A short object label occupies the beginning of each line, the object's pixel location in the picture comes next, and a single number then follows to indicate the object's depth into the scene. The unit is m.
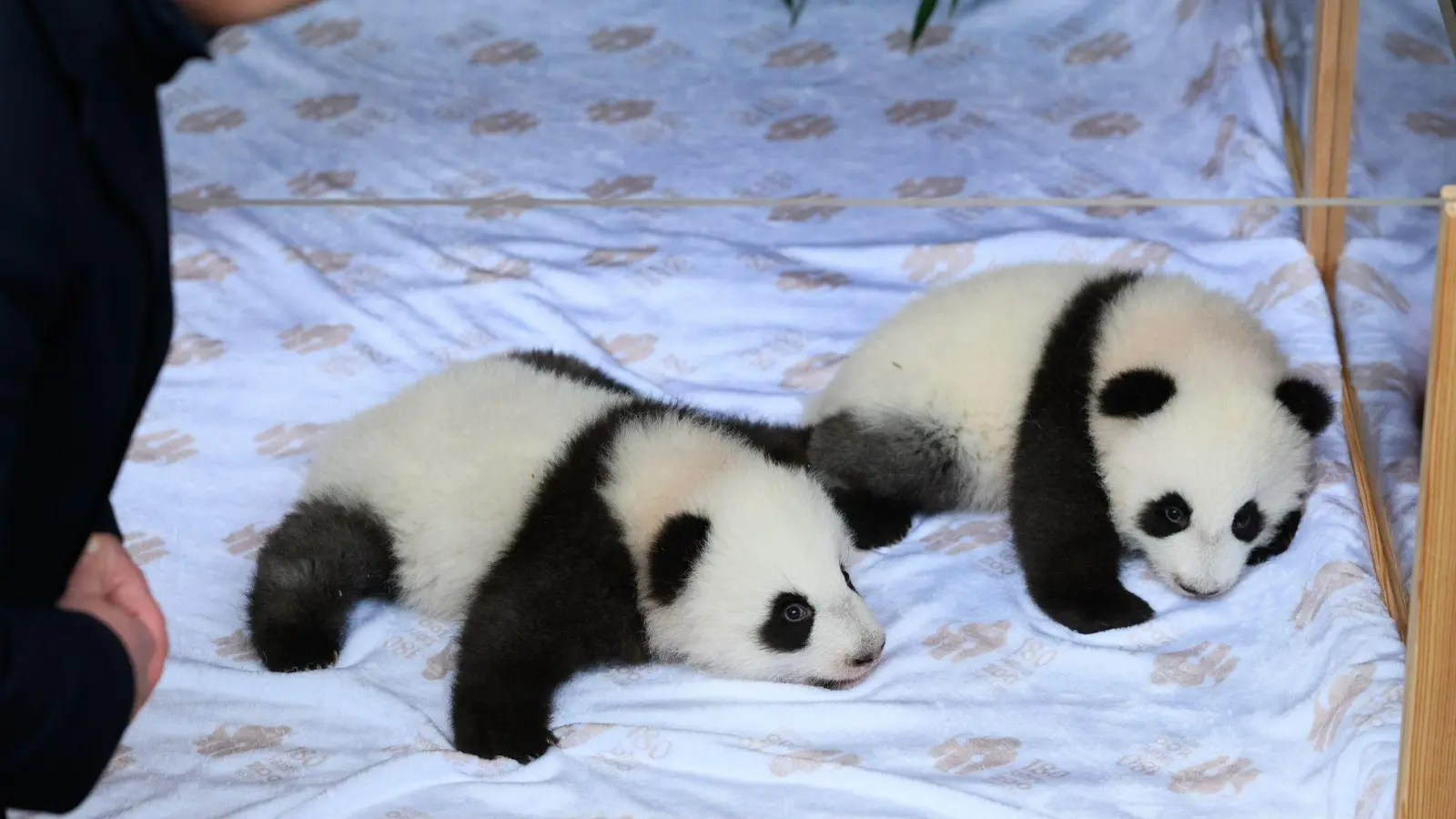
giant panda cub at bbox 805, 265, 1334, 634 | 2.48
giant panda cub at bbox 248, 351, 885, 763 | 2.37
